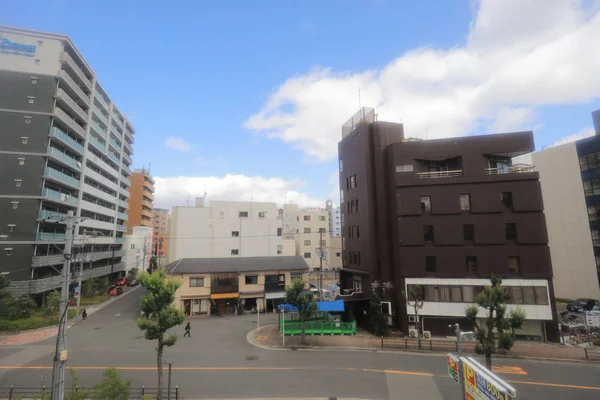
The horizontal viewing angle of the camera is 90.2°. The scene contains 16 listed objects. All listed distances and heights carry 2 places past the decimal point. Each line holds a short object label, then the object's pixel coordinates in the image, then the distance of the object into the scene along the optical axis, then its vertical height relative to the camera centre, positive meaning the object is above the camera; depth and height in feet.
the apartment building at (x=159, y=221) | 433.81 +34.13
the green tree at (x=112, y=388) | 39.11 -19.00
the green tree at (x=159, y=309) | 54.95 -11.93
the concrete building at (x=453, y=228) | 93.50 +4.68
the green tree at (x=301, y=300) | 88.48 -16.68
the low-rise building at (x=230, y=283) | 130.00 -17.52
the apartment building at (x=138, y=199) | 285.84 +43.78
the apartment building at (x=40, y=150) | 125.29 +44.73
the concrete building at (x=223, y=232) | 167.43 +6.72
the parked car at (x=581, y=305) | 123.03 -26.70
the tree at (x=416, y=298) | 89.41 -17.64
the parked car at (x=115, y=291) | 172.76 -26.65
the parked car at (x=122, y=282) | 198.76 -25.10
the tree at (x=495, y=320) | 62.33 -17.70
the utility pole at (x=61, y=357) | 39.14 -14.70
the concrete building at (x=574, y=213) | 134.41 +13.05
